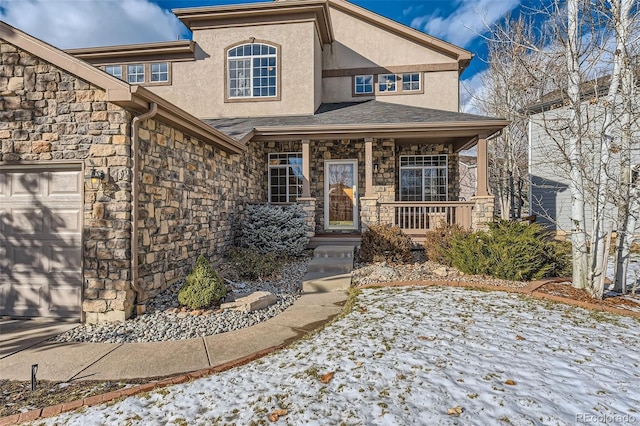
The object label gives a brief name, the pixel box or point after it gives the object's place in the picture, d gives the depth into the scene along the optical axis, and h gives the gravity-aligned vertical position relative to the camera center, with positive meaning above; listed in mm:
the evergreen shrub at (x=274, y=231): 7887 -481
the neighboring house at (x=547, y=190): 11984 +747
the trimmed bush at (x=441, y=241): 7211 -720
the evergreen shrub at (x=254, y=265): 6461 -1078
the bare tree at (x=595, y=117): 4848 +1454
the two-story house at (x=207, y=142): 4391 +1373
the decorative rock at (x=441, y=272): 6480 -1224
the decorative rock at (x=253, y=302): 4676 -1315
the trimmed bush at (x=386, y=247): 7535 -835
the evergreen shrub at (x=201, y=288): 4559 -1076
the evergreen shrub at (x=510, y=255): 5832 -826
